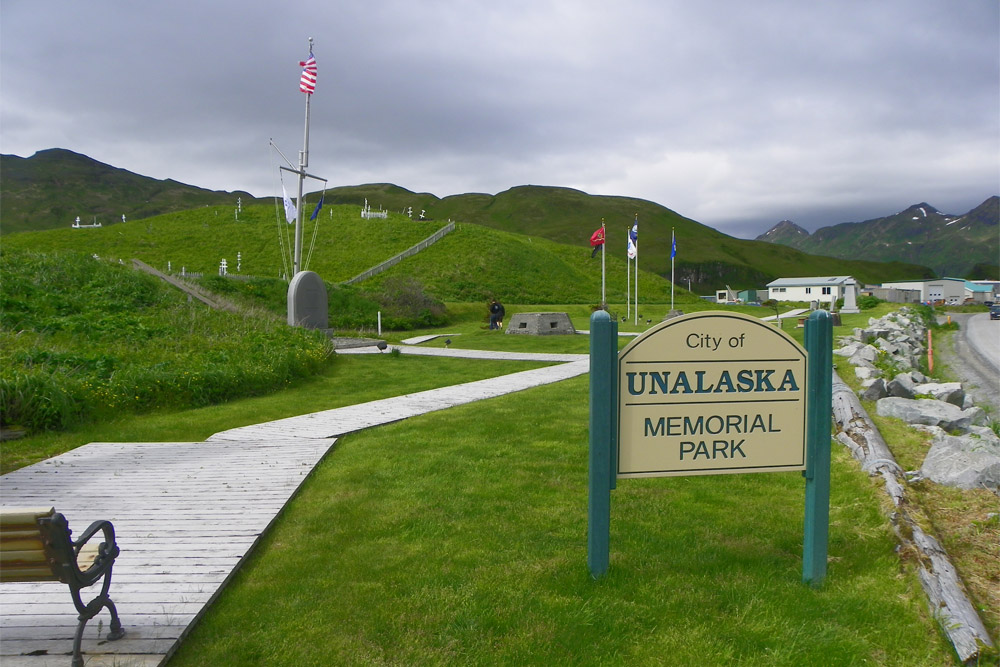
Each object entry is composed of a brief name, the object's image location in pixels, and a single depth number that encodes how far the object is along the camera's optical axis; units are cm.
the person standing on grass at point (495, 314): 2670
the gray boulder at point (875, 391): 1018
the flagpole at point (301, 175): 2311
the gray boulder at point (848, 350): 1568
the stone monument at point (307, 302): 1894
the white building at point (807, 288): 7962
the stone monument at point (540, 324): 2389
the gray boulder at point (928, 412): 884
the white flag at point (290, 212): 2345
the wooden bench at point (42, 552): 296
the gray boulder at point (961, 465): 553
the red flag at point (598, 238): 2719
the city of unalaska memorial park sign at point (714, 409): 398
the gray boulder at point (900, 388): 1070
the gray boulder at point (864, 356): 1375
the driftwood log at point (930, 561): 329
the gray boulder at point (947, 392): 1124
